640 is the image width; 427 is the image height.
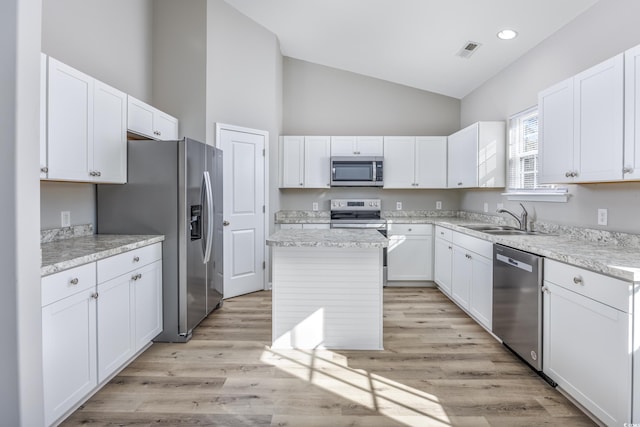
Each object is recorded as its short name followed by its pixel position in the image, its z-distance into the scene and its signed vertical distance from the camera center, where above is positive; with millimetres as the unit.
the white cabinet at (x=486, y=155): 3873 +639
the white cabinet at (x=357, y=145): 4930 +922
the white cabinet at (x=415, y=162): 4926 +687
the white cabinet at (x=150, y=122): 3006 +839
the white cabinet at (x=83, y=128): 2121 +556
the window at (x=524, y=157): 3408 +563
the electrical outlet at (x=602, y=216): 2457 -37
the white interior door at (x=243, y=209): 4117 -10
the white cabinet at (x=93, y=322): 1723 -697
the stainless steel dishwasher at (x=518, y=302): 2262 -664
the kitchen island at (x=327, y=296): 2736 -705
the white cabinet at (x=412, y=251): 4645 -566
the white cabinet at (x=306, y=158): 4934 +734
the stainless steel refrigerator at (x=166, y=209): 2830 -16
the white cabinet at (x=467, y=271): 3002 -634
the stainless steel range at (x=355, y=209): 5102 -1
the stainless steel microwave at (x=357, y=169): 4836 +566
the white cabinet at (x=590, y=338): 1614 -685
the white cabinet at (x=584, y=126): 2000 +560
